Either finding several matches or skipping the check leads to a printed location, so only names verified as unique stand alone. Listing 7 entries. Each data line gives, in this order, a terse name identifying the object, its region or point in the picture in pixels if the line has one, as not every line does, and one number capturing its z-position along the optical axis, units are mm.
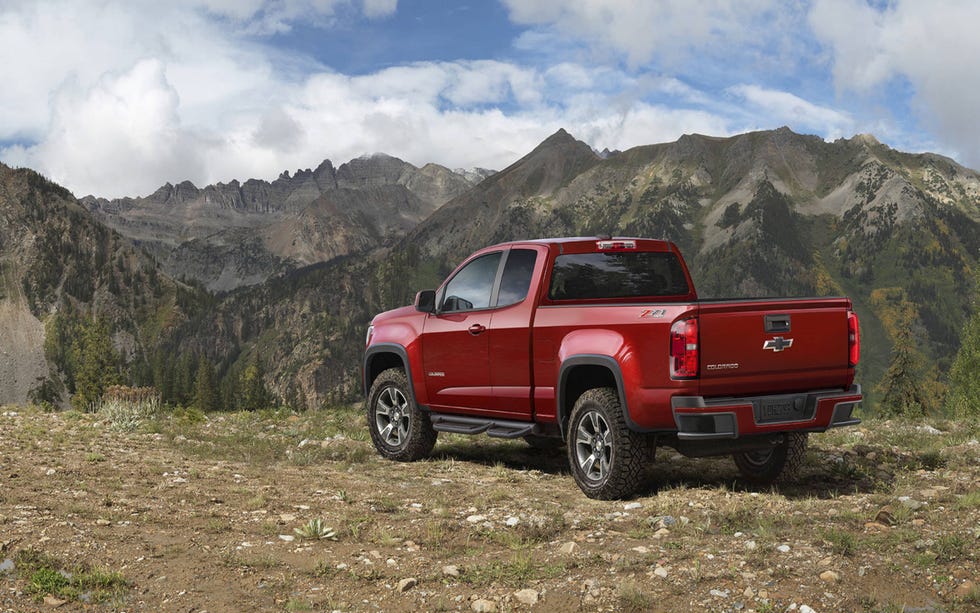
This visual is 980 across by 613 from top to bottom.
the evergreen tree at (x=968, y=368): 38750
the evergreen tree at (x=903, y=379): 47562
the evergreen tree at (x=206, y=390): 132750
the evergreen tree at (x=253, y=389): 140750
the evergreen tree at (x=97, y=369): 112000
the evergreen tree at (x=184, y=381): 137000
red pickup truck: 7141
